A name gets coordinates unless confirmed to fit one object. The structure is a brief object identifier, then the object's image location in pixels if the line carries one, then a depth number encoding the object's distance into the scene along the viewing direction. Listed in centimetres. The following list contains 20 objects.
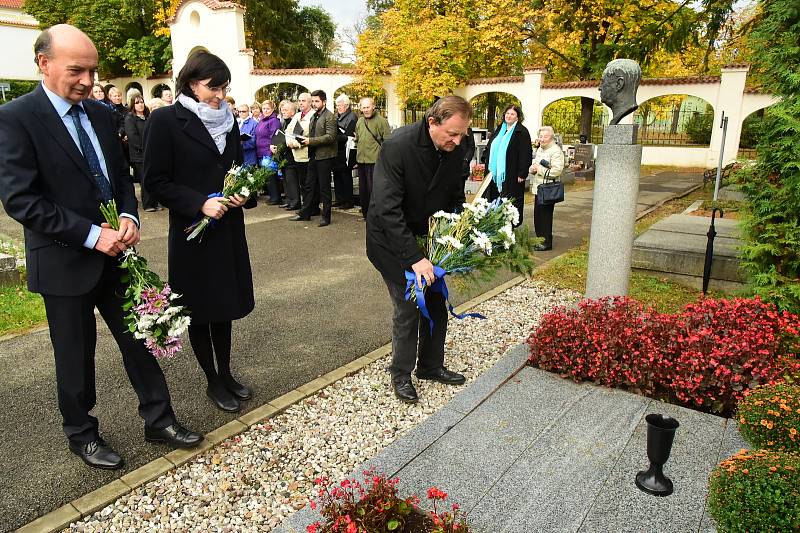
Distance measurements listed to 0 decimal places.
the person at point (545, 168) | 783
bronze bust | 502
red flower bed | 381
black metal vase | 275
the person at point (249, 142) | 1071
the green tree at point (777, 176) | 459
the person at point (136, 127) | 1047
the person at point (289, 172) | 1073
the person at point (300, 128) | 980
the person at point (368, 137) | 950
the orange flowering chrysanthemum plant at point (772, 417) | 299
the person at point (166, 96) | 1057
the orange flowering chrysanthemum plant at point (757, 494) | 210
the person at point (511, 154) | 768
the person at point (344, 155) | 1046
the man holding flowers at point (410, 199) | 351
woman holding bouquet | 334
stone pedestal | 498
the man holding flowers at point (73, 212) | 273
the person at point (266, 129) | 1077
